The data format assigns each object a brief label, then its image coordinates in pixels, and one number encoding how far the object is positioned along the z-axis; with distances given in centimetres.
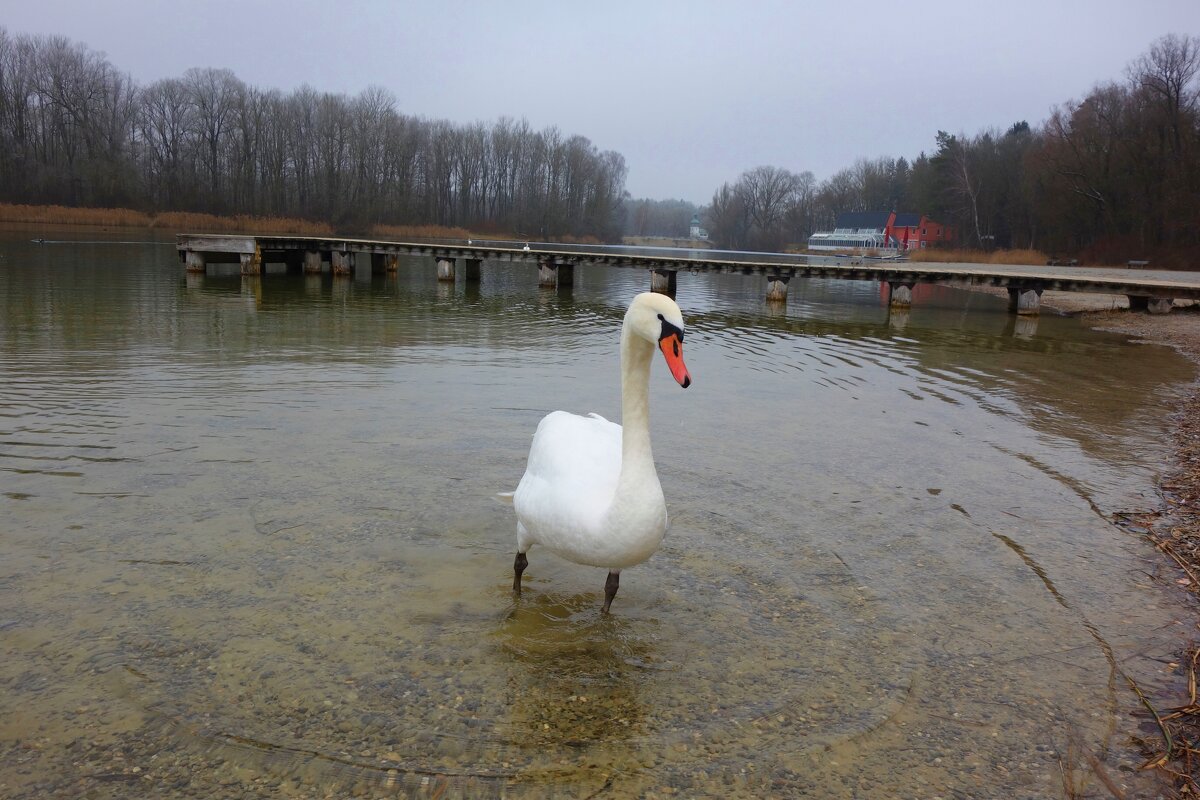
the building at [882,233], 8562
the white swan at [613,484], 357
